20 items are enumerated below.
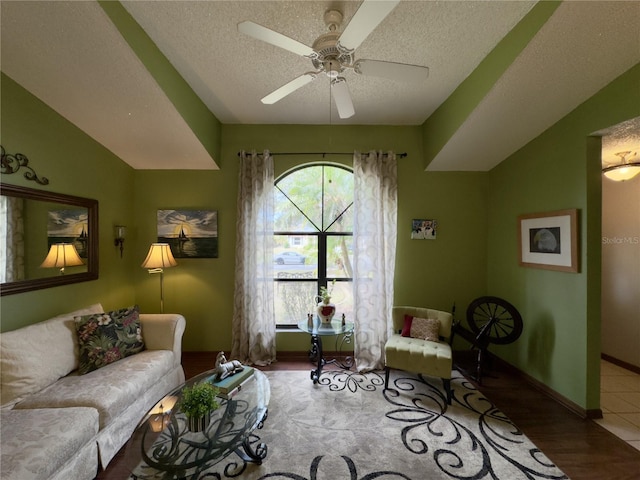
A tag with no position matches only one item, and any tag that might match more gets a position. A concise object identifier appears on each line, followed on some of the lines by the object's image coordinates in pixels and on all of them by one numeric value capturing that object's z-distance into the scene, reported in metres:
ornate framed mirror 2.03
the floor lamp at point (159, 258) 2.96
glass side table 2.69
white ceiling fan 1.28
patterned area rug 1.73
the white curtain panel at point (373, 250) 3.22
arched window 3.52
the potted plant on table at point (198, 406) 1.49
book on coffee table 1.84
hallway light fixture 2.55
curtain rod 3.41
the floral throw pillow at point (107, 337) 2.16
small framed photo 3.42
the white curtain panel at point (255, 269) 3.25
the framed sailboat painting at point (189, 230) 3.39
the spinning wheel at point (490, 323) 2.76
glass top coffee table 1.34
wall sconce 3.10
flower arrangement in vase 2.85
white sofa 1.40
